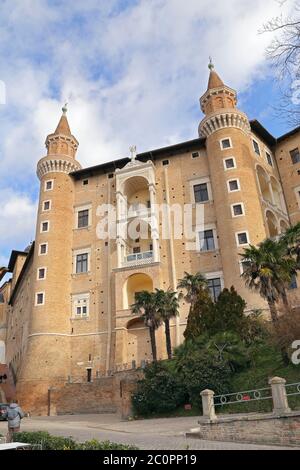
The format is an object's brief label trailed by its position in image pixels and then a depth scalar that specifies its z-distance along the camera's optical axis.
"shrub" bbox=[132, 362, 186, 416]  21.89
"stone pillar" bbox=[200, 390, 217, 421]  14.02
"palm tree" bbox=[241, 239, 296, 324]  22.86
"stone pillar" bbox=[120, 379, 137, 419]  23.72
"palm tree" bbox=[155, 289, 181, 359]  29.17
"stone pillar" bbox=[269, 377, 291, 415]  11.90
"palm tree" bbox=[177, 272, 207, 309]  30.04
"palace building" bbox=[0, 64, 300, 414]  34.84
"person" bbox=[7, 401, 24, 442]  11.59
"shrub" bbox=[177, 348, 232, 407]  20.77
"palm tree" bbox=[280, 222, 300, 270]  24.48
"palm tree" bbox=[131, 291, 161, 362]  29.14
